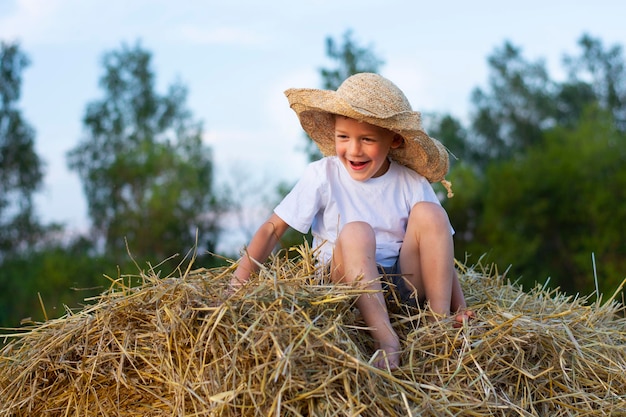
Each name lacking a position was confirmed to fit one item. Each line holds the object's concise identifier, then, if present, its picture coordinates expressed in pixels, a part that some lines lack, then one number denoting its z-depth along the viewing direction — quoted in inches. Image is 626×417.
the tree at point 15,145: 597.6
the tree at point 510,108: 914.7
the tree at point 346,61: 476.1
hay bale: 88.4
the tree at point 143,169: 489.4
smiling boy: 116.5
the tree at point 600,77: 917.8
